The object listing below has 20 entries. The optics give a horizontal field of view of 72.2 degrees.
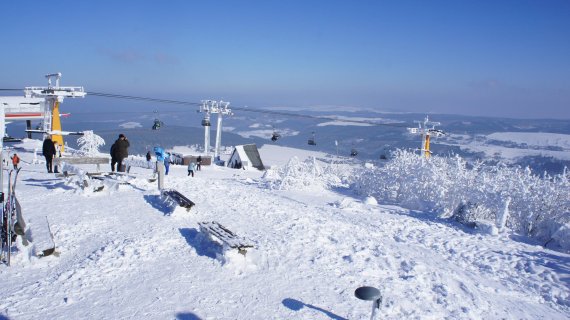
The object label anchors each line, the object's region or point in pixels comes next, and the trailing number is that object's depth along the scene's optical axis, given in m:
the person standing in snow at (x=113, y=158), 14.63
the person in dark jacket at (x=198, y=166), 26.64
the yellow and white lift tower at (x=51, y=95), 24.66
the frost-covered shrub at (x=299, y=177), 19.02
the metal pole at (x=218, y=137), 40.23
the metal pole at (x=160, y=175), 12.34
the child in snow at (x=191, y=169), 21.61
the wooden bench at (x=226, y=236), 7.51
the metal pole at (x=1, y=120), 12.58
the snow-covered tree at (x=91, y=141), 30.91
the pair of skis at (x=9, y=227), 6.82
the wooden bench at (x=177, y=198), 10.27
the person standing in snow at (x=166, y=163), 19.96
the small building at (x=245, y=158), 40.22
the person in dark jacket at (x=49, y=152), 15.38
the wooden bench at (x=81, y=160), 14.59
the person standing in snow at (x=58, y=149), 20.97
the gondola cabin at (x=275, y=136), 37.33
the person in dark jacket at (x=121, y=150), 14.51
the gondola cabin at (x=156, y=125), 34.22
